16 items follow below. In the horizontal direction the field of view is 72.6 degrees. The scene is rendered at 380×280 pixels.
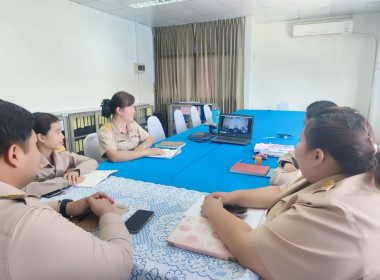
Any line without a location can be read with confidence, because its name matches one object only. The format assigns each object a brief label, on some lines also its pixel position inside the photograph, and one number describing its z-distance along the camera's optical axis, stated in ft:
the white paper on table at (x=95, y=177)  4.97
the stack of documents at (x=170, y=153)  6.98
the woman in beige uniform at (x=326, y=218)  2.04
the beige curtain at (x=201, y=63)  17.62
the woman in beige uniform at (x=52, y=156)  5.39
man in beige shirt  1.93
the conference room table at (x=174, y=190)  2.73
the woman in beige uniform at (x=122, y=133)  7.05
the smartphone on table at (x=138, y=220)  3.39
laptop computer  8.39
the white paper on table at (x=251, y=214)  3.45
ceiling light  13.08
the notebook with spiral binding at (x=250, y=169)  5.57
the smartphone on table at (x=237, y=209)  3.60
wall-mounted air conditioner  15.74
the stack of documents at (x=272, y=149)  6.93
